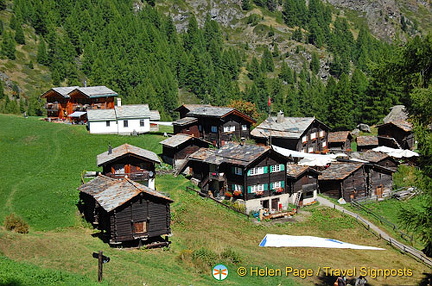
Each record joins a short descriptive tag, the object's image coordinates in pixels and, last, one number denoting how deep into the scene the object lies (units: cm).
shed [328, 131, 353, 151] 8269
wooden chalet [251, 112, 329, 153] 7338
